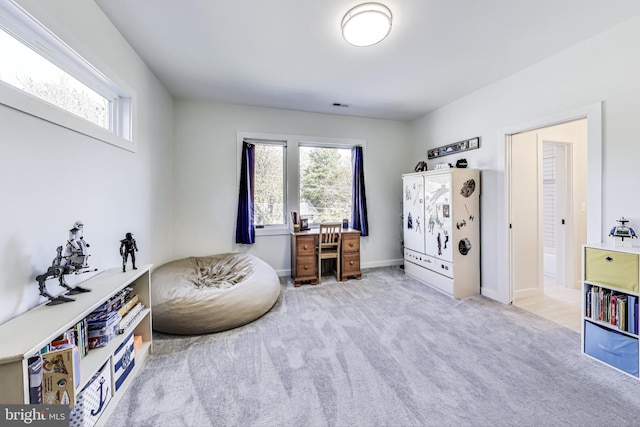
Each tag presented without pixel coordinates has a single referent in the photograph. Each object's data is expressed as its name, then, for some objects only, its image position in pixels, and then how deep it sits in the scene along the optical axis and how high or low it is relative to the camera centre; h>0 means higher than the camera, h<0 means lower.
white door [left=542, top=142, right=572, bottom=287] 3.44 +0.01
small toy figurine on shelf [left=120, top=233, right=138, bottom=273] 1.96 -0.28
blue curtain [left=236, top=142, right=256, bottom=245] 3.76 +0.12
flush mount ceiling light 1.81 +1.45
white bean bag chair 2.24 -0.82
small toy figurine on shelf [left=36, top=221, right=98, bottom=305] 1.31 -0.28
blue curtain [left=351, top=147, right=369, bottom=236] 4.33 +0.36
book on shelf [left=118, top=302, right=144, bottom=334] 1.68 -0.75
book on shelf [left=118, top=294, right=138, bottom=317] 1.74 -0.68
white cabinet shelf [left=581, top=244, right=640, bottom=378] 1.76 -0.71
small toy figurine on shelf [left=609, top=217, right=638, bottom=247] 1.92 -0.17
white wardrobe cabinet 3.17 -0.23
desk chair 3.74 -0.45
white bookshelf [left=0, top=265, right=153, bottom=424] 0.93 -0.51
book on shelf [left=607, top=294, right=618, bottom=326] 1.85 -0.73
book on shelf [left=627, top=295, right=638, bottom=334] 1.76 -0.73
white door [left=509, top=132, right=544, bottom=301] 3.05 -0.05
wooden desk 3.66 -0.66
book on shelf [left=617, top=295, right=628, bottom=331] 1.80 -0.74
